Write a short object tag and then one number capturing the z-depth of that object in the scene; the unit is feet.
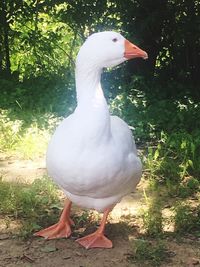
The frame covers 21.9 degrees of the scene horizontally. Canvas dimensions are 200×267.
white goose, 10.85
